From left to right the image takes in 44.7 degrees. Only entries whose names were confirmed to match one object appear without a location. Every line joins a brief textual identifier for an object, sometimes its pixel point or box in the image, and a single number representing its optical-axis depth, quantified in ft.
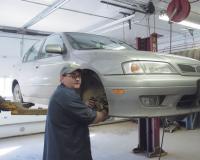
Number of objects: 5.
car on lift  6.64
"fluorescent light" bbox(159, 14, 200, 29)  14.90
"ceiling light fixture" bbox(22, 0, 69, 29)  15.57
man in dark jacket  6.36
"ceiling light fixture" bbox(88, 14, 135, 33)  17.68
